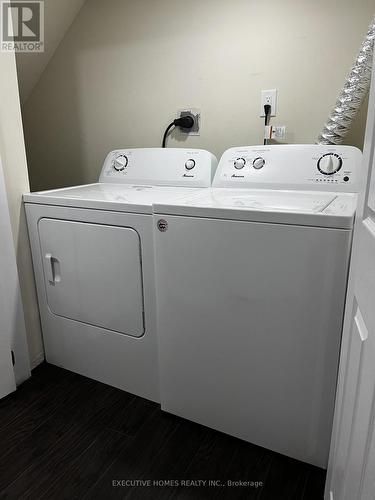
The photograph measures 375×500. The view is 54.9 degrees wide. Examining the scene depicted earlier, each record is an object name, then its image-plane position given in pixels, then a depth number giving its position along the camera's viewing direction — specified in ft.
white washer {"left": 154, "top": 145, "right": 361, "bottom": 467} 3.50
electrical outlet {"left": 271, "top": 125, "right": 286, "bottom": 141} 6.10
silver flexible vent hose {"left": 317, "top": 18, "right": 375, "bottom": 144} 4.74
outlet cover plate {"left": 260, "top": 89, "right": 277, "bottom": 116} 6.02
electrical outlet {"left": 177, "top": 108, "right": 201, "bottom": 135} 6.76
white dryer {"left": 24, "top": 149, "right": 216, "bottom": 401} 4.59
